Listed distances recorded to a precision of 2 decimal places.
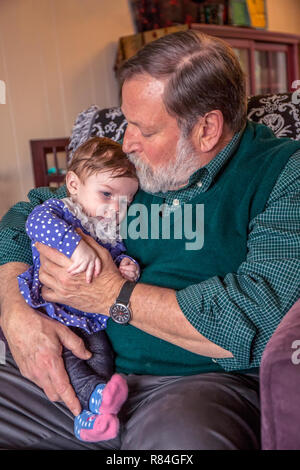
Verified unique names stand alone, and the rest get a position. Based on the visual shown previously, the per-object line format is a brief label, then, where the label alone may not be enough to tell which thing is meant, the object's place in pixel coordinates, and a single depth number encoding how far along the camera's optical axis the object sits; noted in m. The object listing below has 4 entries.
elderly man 1.07
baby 1.19
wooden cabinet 4.19
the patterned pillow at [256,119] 1.52
